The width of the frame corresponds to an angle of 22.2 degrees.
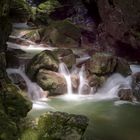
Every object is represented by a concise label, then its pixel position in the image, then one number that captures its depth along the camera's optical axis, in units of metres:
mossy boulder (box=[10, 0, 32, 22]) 18.08
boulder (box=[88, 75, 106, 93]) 16.31
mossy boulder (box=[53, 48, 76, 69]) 17.34
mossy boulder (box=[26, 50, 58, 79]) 16.08
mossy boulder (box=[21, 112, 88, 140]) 6.97
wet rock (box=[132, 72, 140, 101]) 15.45
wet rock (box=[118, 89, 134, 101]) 15.10
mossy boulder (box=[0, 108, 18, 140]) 6.77
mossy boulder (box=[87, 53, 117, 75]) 16.64
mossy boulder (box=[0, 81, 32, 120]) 8.90
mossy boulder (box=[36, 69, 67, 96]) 15.50
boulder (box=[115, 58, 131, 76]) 17.12
